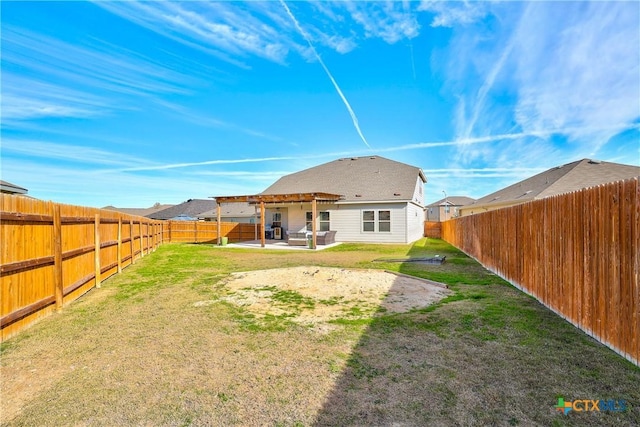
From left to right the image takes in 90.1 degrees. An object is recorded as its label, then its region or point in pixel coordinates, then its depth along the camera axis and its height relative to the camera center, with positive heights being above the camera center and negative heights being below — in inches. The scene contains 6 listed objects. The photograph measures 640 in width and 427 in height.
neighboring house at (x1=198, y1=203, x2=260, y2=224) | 1413.9 -7.9
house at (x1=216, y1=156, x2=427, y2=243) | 808.3 +22.6
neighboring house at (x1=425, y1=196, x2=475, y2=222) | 1786.8 +8.1
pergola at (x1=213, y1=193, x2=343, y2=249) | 717.9 +30.7
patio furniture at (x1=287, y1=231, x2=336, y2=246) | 779.4 -66.3
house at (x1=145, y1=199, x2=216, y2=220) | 1882.4 +23.3
